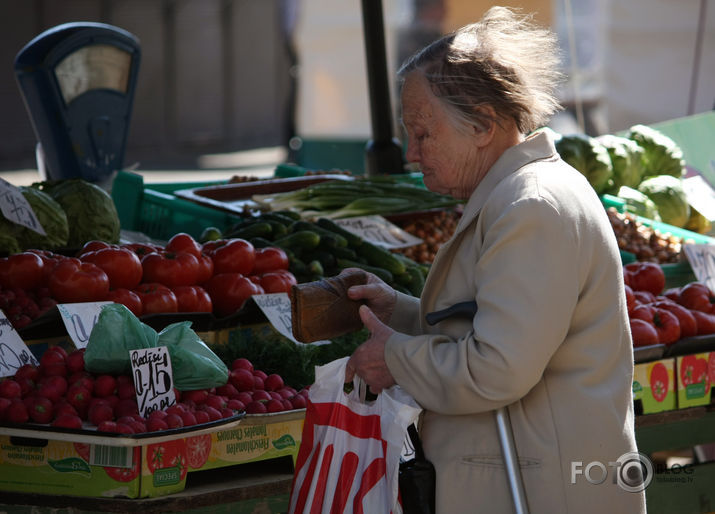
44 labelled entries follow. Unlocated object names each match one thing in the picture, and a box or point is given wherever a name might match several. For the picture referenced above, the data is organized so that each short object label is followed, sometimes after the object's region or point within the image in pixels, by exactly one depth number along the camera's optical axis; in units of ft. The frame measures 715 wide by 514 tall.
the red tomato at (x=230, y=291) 23.07
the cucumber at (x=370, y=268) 26.17
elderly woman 11.82
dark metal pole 37.40
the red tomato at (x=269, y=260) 24.58
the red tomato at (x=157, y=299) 21.48
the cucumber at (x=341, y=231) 28.30
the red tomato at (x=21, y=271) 21.49
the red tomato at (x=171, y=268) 22.49
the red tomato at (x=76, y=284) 21.02
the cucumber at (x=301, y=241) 26.55
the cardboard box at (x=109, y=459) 15.66
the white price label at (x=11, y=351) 17.58
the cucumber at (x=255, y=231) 27.58
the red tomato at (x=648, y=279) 27.48
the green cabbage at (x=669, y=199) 37.60
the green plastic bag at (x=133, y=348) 16.74
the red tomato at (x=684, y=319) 24.20
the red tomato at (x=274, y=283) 23.71
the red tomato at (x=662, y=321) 23.52
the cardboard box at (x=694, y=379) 23.08
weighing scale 32.50
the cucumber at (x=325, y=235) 27.09
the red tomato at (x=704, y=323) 24.50
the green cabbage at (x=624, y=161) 38.27
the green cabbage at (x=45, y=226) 24.90
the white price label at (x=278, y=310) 21.50
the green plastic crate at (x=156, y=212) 31.81
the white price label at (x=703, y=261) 28.25
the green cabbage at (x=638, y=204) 36.24
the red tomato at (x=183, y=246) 23.57
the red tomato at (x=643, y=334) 22.95
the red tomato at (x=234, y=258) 23.86
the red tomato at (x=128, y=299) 21.21
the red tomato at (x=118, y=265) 21.86
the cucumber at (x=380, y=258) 27.02
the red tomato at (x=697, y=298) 25.59
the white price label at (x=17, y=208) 24.17
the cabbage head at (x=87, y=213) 26.84
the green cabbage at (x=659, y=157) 40.04
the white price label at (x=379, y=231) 29.91
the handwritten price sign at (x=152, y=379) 16.06
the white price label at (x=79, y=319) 19.01
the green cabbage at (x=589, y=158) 36.50
